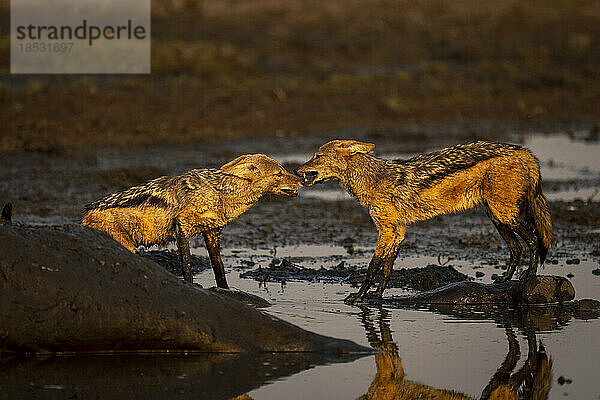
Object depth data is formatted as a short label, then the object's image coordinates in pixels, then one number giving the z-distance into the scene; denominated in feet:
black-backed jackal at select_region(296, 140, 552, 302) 66.90
